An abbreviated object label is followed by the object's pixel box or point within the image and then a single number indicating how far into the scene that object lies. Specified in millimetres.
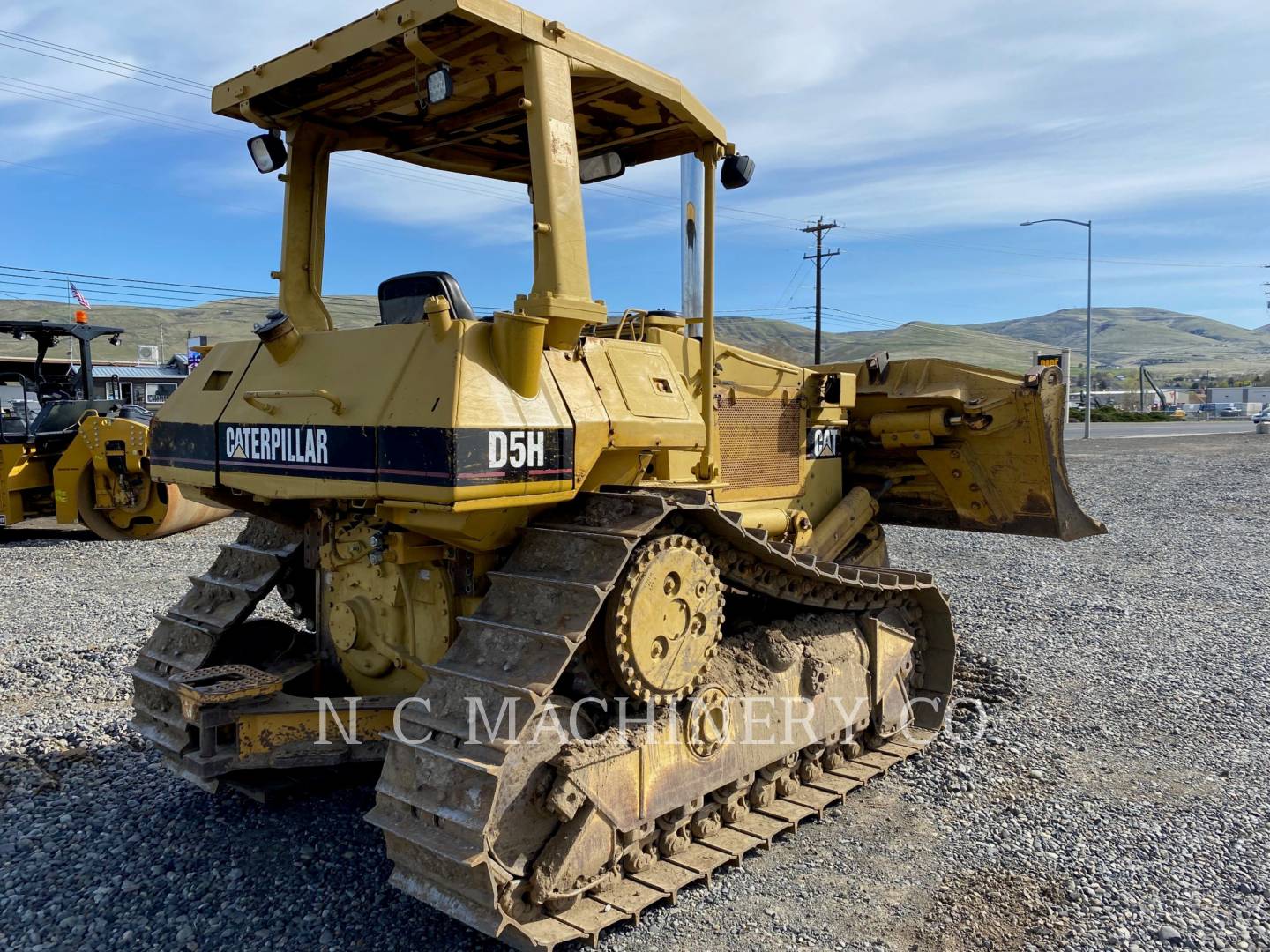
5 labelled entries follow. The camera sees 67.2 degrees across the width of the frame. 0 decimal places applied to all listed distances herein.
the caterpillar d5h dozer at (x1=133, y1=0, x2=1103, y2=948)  3496
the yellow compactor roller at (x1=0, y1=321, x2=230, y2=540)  12695
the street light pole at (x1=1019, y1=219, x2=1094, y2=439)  31156
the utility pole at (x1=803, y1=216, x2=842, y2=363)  39781
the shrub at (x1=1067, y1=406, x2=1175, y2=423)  47625
